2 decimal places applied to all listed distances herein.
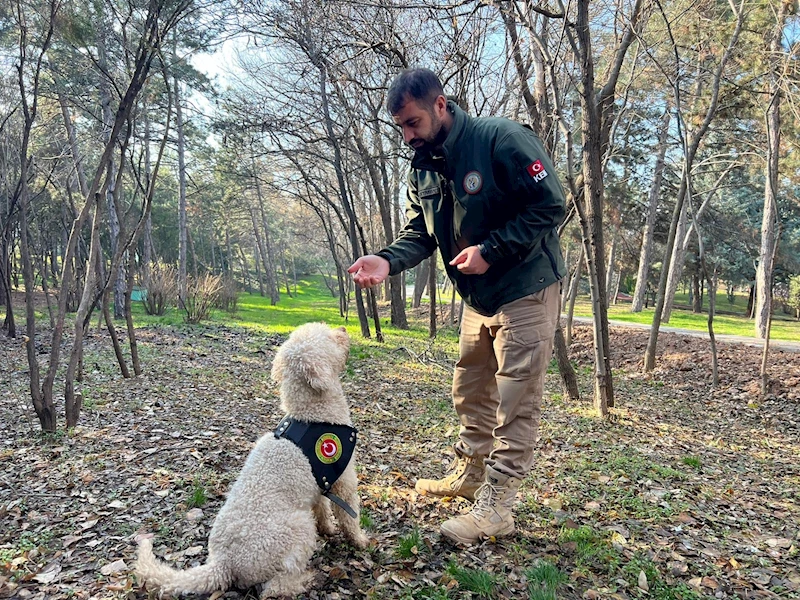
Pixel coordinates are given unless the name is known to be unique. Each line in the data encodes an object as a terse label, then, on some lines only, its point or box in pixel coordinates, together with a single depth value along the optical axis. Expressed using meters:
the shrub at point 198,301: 14.45
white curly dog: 2.21
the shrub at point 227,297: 19.39
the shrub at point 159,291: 16.73
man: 2.57
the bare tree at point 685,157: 6.79
